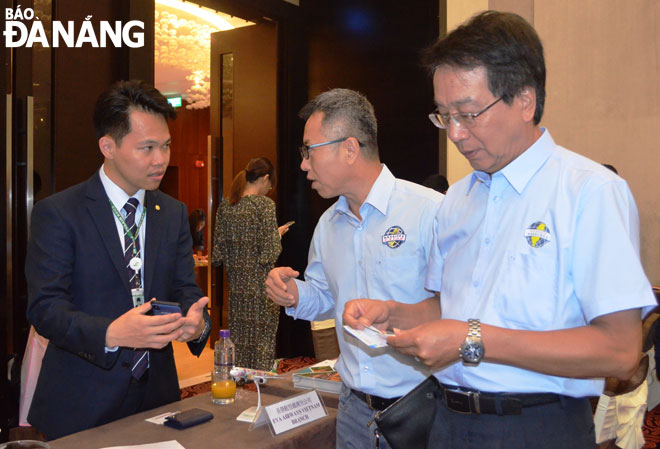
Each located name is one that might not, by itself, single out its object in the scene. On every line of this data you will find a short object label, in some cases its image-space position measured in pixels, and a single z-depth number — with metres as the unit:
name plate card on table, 1.86
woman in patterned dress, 5.30
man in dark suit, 1.87
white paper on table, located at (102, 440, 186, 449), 1.70
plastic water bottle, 2.16
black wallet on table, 1.88
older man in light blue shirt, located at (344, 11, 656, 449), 1.15
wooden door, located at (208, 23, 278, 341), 6.27
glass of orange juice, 2.15
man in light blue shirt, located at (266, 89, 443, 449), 1.86
